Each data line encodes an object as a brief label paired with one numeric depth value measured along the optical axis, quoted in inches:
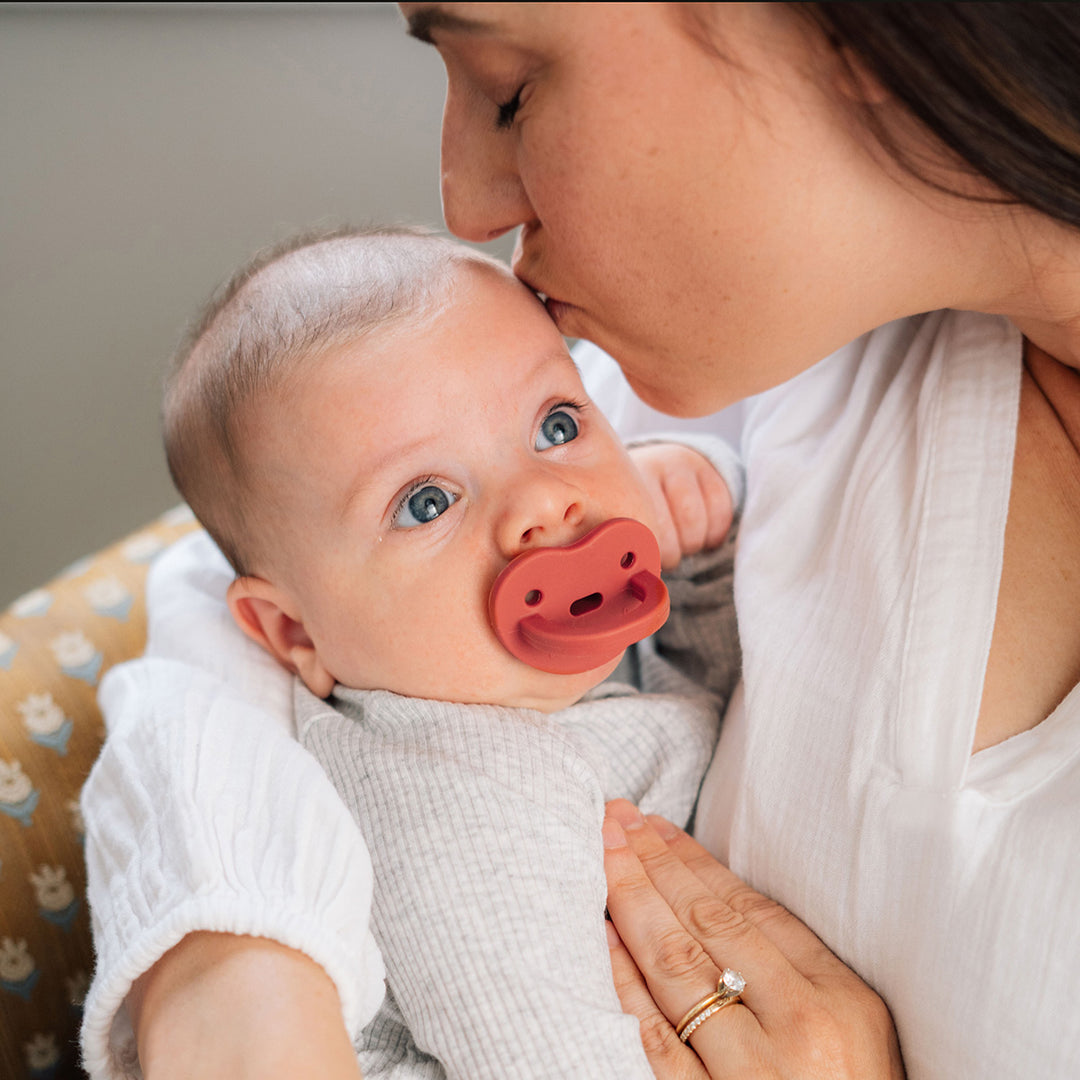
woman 20.0
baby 21.2
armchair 23.9
